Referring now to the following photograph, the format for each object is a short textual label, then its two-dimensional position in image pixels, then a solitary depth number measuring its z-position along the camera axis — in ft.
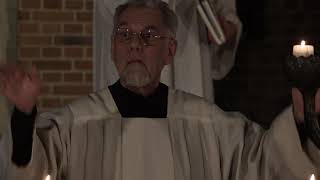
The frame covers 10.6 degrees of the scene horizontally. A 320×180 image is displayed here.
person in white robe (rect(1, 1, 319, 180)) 14.26
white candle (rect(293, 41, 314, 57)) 12.64
